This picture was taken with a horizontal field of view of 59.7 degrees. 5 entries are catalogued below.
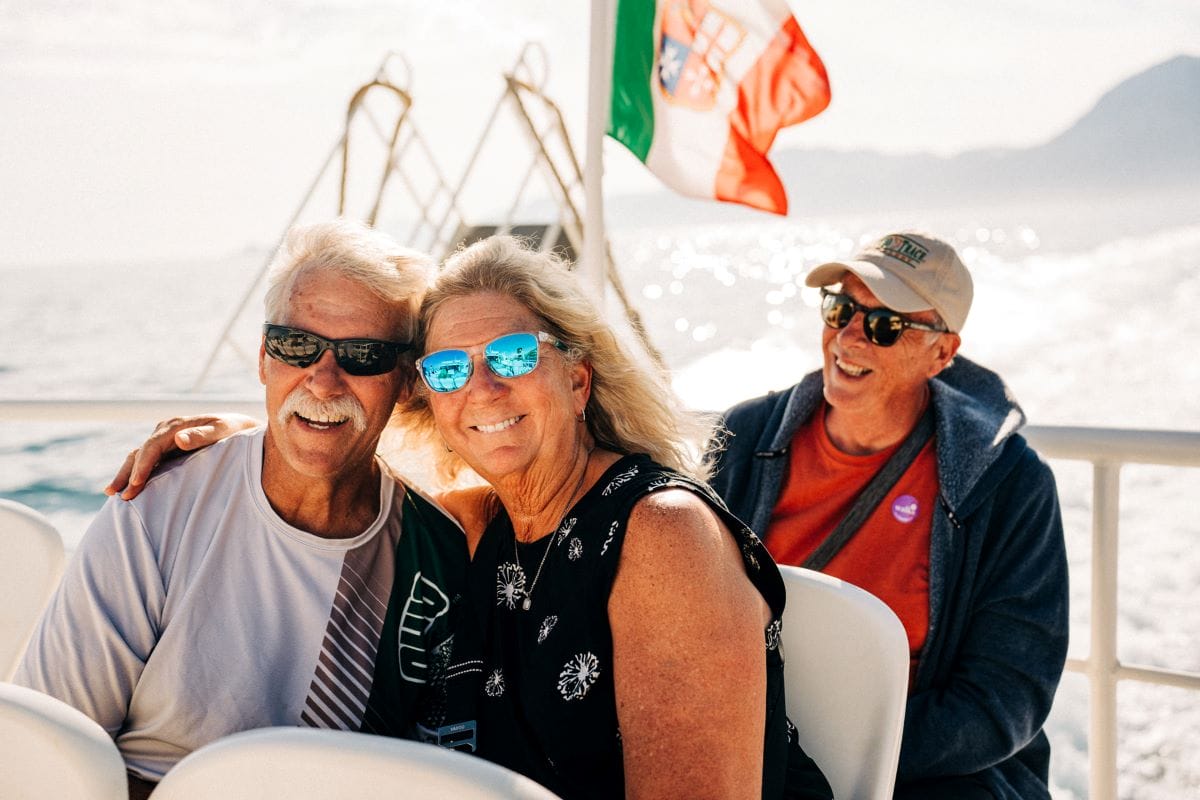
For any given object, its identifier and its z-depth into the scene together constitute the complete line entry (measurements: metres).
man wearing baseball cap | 1.80
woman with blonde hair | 1.21
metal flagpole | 2.80
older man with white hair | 1.44
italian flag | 2.94
